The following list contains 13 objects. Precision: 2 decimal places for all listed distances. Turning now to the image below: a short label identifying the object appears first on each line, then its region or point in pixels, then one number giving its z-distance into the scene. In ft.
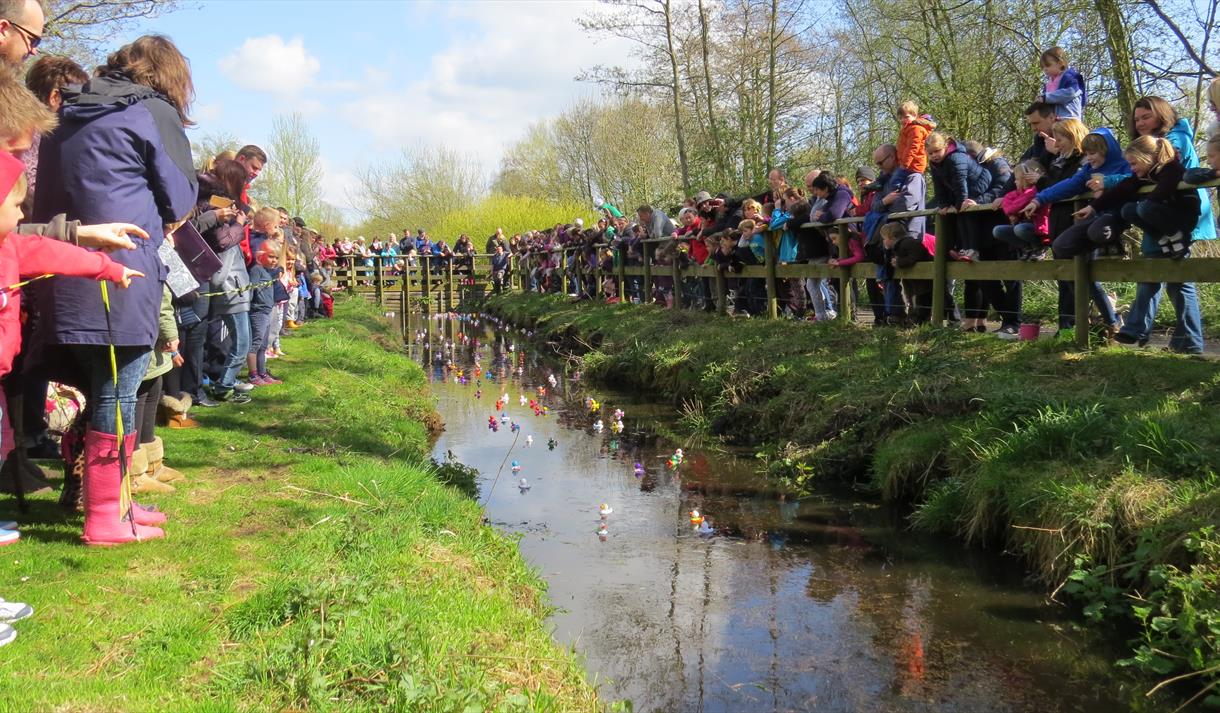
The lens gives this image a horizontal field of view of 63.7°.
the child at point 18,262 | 10.35
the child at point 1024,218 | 24.49
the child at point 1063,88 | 26.84
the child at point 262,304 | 30.37
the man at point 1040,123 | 26.03
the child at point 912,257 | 28.99
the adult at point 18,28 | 11.76
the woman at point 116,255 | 12.79
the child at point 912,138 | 30.96
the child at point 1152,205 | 20.18
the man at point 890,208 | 30.12
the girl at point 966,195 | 27.07
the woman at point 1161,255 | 21.11
